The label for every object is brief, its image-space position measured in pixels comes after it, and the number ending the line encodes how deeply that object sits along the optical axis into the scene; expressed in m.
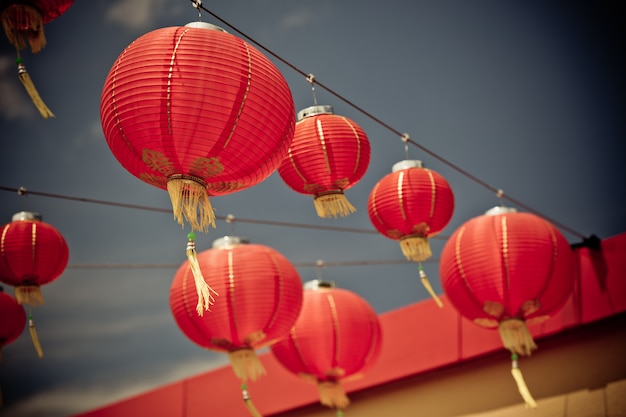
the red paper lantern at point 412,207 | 3.10
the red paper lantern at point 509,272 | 2.85
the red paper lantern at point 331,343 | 3.25
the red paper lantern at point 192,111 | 1.69
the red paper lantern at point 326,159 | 2.72
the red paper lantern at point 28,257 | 3.17
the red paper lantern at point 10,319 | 3.62
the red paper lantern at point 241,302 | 2.67
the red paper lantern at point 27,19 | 1.84
